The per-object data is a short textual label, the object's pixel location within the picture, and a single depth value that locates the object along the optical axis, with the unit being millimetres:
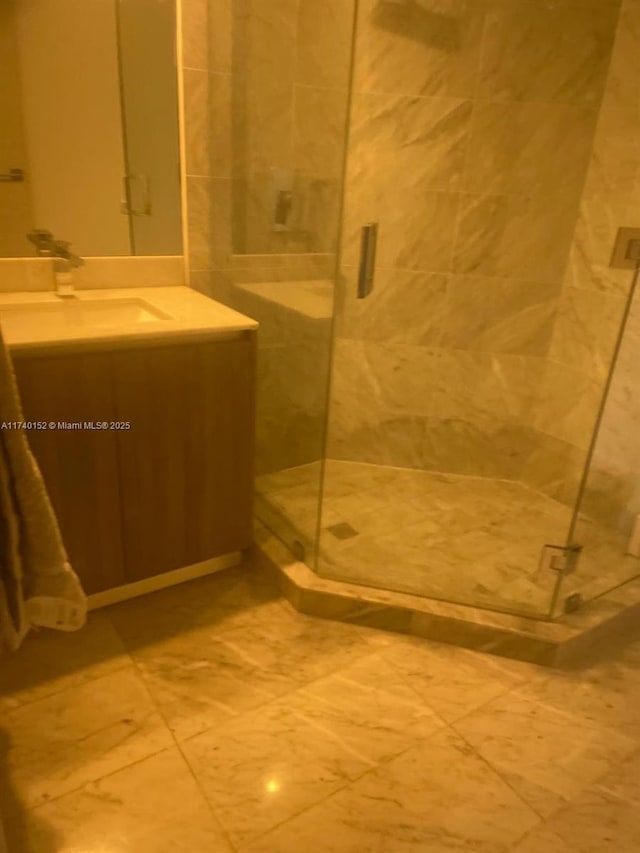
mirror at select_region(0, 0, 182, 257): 1685
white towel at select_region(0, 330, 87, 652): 996
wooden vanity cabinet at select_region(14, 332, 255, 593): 1513
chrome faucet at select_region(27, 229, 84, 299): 1834
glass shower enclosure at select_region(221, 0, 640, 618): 2002
